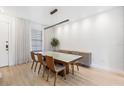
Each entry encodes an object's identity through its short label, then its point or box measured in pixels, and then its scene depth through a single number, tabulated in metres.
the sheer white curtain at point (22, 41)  3.42
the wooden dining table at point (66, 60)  1.83
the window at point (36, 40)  4.25
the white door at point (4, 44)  3.08
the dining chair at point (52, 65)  1.87
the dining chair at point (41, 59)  2.34
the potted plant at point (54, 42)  4.80
